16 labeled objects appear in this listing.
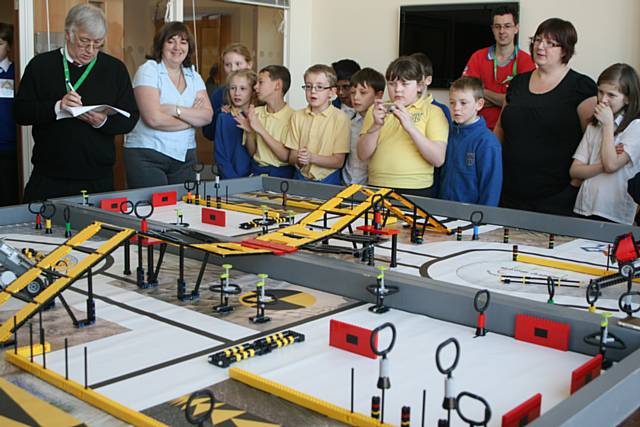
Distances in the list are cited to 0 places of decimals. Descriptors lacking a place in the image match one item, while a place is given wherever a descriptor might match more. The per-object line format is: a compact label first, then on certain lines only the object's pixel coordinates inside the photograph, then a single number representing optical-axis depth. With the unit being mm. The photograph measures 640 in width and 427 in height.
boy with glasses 4637
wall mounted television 6801
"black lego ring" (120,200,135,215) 3405
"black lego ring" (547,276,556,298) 2238
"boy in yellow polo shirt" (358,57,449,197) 4086
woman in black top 4266
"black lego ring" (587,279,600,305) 2133
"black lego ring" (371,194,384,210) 2928
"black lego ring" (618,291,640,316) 2035
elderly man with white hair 3879
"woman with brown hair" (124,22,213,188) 4445
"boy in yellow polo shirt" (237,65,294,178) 4797
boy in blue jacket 4066
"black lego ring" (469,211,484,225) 3219
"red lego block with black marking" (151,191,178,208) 3709
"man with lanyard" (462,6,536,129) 5297
